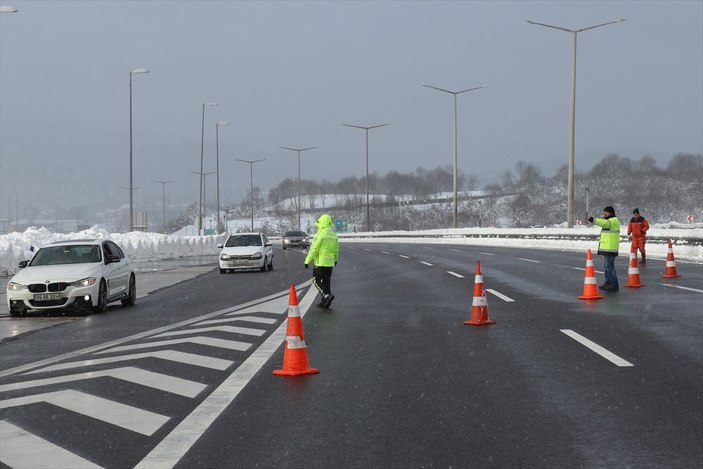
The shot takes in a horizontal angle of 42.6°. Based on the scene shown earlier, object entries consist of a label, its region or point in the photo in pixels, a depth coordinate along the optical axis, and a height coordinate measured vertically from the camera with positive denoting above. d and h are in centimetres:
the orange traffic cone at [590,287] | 1625 -130
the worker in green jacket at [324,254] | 1530 -67
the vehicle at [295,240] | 6294 -176
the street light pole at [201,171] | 5756 +274
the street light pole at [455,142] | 5927 +488
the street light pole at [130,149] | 4082 +317
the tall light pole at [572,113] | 4206 +482
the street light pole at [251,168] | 9275 +490
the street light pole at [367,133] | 7906 +726
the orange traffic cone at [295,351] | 888 -136
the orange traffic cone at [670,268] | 2150 -126
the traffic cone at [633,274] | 1894 -126
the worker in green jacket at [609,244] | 1750 -56
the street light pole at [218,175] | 7090 +332
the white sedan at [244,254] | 2989 -131
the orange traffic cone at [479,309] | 1277 -133
